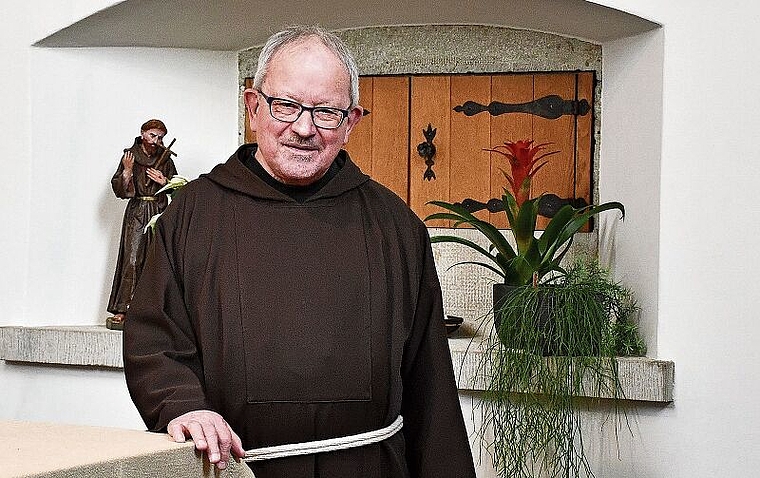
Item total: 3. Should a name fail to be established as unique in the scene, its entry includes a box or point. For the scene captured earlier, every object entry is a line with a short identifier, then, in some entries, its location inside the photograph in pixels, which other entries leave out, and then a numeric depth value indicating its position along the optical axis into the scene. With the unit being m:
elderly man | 1.77
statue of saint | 3.23
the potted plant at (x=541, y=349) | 2.73
